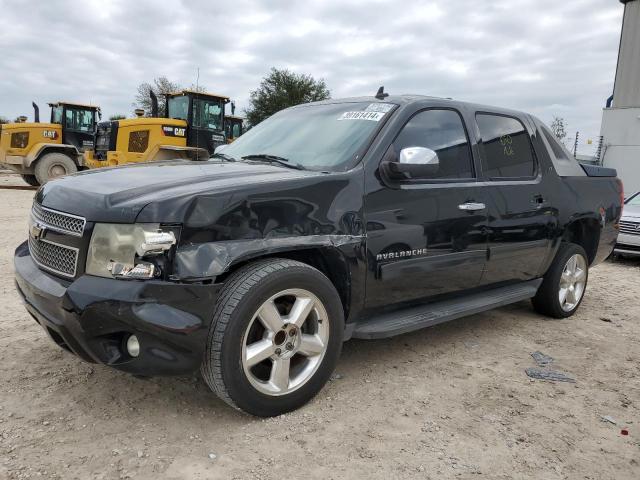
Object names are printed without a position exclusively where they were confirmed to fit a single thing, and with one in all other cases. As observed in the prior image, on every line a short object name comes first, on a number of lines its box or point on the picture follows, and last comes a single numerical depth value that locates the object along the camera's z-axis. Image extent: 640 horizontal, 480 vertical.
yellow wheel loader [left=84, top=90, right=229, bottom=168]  14.05
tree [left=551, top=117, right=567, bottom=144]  32.72
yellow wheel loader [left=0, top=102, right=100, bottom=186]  16.09
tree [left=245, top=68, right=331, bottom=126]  42.16
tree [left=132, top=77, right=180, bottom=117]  44.97
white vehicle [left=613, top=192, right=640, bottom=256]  8.08
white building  18.19
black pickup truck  2.46
